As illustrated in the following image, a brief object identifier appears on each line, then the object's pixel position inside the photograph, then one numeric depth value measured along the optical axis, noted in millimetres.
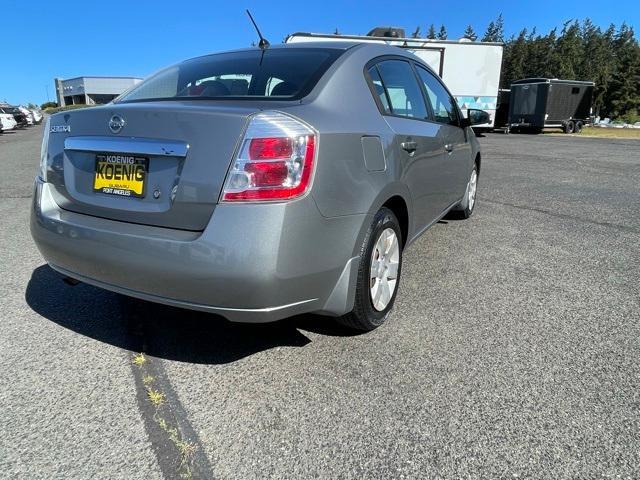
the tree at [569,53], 73125
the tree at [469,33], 101962
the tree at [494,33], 98694
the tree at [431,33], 103062
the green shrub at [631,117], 55188
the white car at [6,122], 25984
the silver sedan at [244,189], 1948
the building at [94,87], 90312
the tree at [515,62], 83562
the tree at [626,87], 66250
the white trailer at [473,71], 18594
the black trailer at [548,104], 27062
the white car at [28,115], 34219
